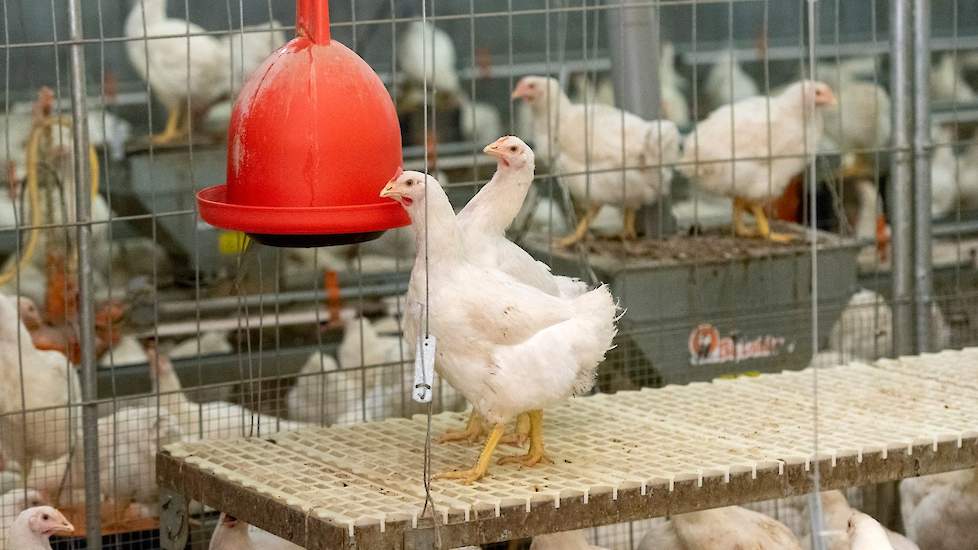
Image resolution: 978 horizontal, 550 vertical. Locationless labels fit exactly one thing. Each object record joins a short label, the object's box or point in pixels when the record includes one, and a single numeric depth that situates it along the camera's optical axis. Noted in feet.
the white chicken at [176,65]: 17.31
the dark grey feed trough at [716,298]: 14.40
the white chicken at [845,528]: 10.13
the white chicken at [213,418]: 13.84
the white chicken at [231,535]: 11.28
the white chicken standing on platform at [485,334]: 9.97
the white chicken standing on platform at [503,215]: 10.55
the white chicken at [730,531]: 11.69
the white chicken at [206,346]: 17.25
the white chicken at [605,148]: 15.01
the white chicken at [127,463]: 13.80
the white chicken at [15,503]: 12.63
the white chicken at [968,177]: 21.52
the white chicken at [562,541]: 11.39
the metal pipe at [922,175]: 14.69
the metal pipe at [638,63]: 15.10
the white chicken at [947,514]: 12.71
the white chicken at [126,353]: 16.79
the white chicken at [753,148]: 15.40
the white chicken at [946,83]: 22.08
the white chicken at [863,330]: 15.62
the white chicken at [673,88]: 21.27
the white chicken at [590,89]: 20.64
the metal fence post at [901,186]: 14.74
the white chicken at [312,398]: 15.35
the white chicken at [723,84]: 21.49
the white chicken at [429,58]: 20.35
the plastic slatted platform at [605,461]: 9.54
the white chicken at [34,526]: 11.05
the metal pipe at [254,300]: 17.17
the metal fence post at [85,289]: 11.81
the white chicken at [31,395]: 13.61
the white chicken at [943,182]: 20.61
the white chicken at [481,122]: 20.56
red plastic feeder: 8.64
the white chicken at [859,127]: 20.49
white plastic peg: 8.80
